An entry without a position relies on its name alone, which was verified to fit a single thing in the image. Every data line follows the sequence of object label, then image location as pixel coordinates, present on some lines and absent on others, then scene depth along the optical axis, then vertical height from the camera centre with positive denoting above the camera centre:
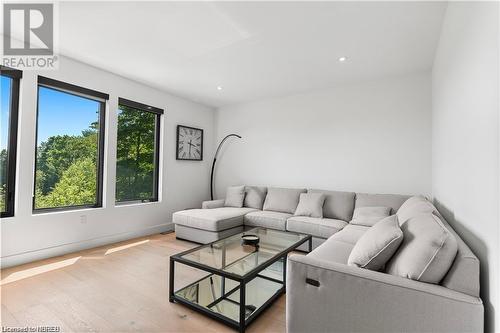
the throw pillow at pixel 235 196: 4.35 -0.48
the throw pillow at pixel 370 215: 2.99 -0.54
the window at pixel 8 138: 2.67 +0.33
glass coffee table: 1.76 -1.03
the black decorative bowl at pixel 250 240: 2.46 -0.71
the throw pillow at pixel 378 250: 1.42 -0.47
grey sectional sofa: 1.11 -0.65
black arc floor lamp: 5.12 +0.10
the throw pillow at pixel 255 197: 4.27 -0.47
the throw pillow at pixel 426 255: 1.18 -0.42
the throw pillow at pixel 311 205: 3.53 -0.51
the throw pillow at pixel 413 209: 1.89 -0.31
